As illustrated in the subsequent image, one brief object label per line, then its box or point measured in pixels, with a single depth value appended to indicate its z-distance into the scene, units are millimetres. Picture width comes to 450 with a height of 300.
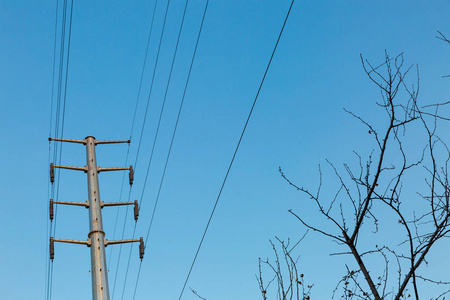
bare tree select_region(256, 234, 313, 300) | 5203
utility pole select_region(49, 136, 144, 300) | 11328
